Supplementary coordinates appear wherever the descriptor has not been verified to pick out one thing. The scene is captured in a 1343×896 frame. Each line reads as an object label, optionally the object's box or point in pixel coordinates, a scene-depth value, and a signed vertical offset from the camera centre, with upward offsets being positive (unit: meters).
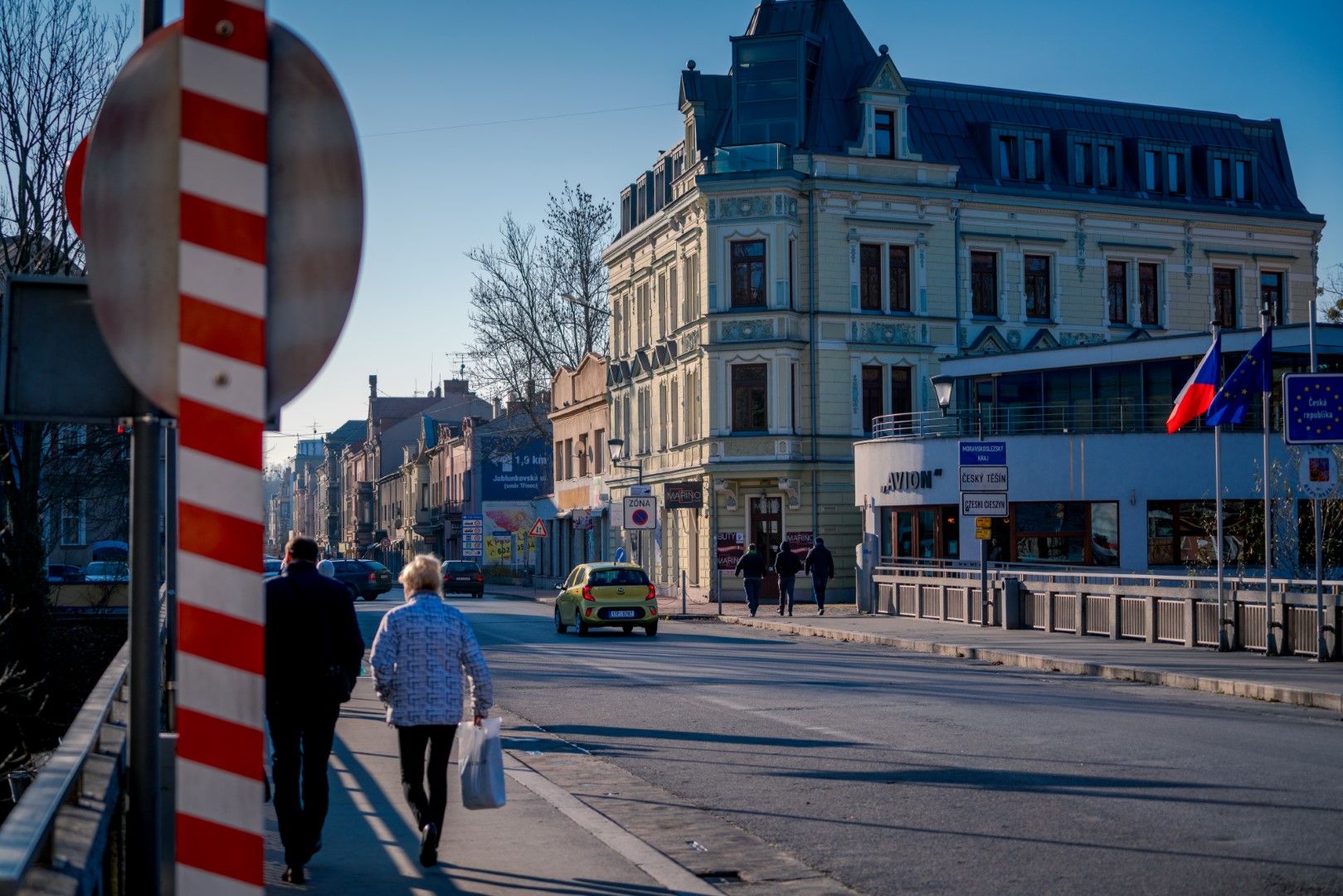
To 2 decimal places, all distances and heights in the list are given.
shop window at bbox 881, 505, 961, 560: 38.53 -0.05
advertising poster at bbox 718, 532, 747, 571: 40.91 -0.52
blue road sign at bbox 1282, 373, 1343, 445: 19.47 +1.61
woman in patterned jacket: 7.95 -0.83
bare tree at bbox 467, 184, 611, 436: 57.28 +8.78
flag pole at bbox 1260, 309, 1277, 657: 20.90 -0.99
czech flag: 22.77 +2.25
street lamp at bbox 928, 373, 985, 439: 30.06 +2.85
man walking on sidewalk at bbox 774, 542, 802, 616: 36.62 -0.90
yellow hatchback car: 30.34 -1.36
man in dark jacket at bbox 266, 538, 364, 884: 7.85 -0.83
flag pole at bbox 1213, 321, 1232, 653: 22.16 -1.23
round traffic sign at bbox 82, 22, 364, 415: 2.96 +0.66
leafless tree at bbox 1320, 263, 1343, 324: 58.25 +8.66
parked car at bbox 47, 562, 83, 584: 39.28 -1.13
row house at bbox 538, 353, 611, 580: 57.62 +2.69
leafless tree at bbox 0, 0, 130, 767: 23.03 +5.11
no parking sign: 39.19 +0.53
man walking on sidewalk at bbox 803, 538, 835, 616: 36.28 -0.88
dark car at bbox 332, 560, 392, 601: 53.81 -1.60
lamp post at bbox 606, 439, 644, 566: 44.97 +2.46
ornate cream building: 43.69 +8.78
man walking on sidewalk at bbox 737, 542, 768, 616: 36.84 -0.99
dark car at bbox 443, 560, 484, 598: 57.56 -1.78
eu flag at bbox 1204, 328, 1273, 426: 22.03 +2.17
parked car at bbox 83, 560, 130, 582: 33.57 -0.95
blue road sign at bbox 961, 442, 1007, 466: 28.38 +1.48
